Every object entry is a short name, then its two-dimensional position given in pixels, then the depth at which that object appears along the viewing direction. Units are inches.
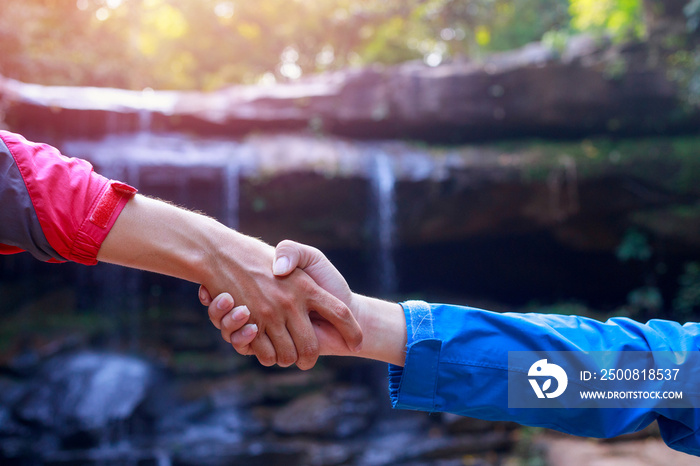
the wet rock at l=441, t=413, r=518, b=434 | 217.0
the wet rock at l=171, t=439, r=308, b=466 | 200.4
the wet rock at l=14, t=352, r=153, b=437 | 216.1
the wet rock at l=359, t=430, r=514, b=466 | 206.5
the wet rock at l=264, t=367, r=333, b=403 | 253.3
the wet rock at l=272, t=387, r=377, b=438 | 226.1
